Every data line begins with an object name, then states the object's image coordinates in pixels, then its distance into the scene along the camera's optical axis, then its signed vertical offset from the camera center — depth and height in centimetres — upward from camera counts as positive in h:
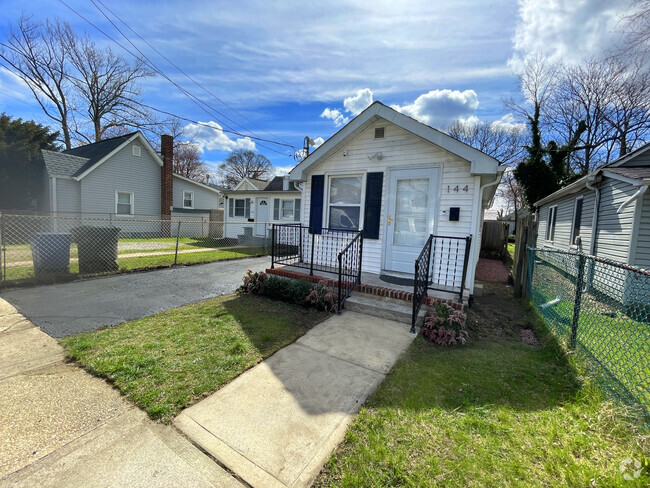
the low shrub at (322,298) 462 -127
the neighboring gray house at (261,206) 1492 +61
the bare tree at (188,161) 3369 +637
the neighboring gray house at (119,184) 1384 +141
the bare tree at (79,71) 1805 +950
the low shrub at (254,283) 546 -127
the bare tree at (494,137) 2375 +806
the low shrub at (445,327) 362 -131
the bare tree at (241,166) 3866 +695
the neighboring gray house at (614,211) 569 +57
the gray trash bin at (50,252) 606 -99
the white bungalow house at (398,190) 491 +67
